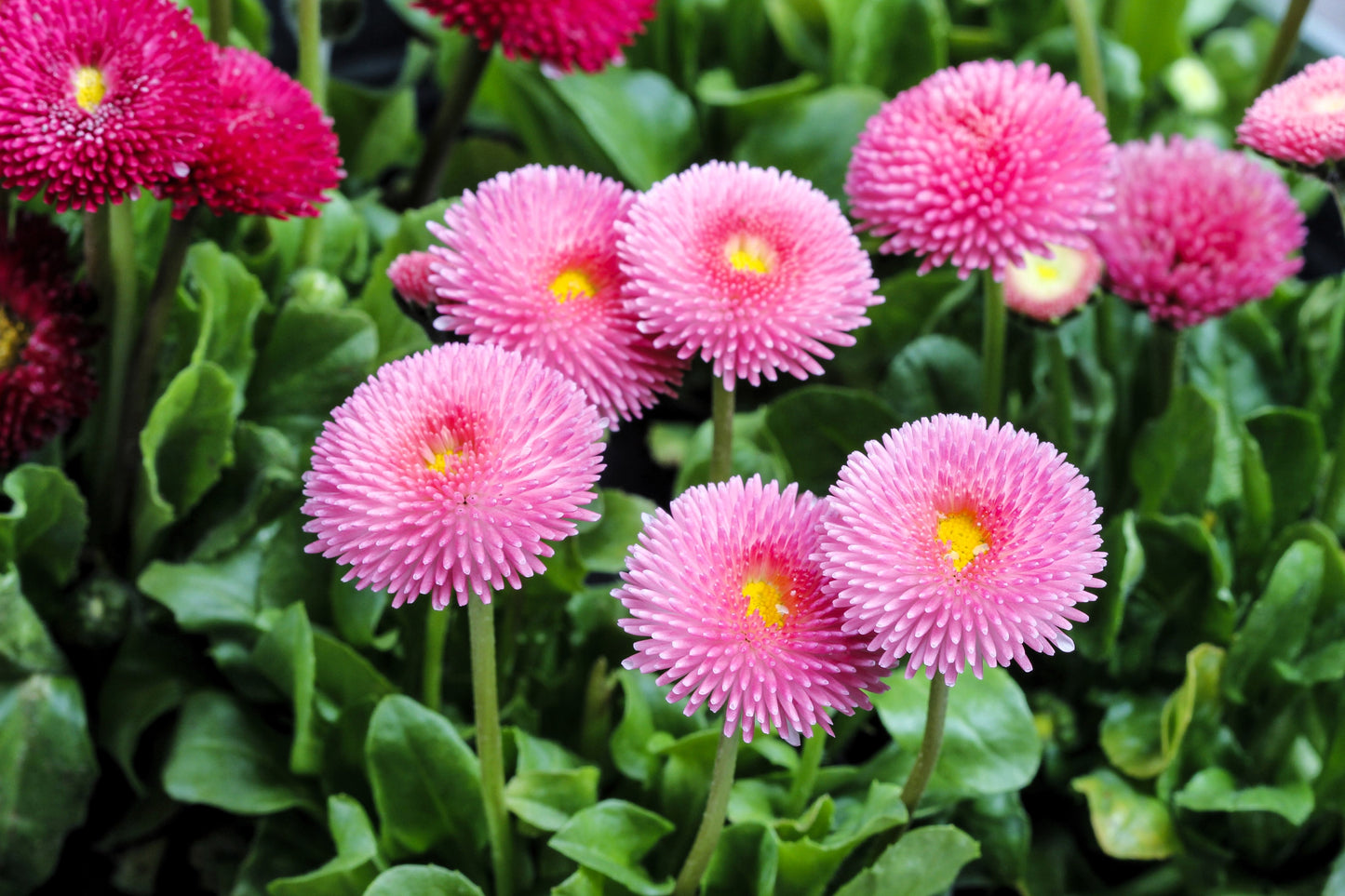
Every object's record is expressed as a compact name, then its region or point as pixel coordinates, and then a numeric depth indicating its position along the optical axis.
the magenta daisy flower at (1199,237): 0.62
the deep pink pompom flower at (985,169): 0.56
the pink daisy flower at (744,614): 0.50
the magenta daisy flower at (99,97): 0.54
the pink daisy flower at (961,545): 0.50
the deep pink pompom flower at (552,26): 0.62
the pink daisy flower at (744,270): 0.53
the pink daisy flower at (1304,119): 0.56
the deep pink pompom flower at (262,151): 0.56
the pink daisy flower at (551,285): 0.54
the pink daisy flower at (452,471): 0.51
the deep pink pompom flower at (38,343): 0.59
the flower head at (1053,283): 0.62
